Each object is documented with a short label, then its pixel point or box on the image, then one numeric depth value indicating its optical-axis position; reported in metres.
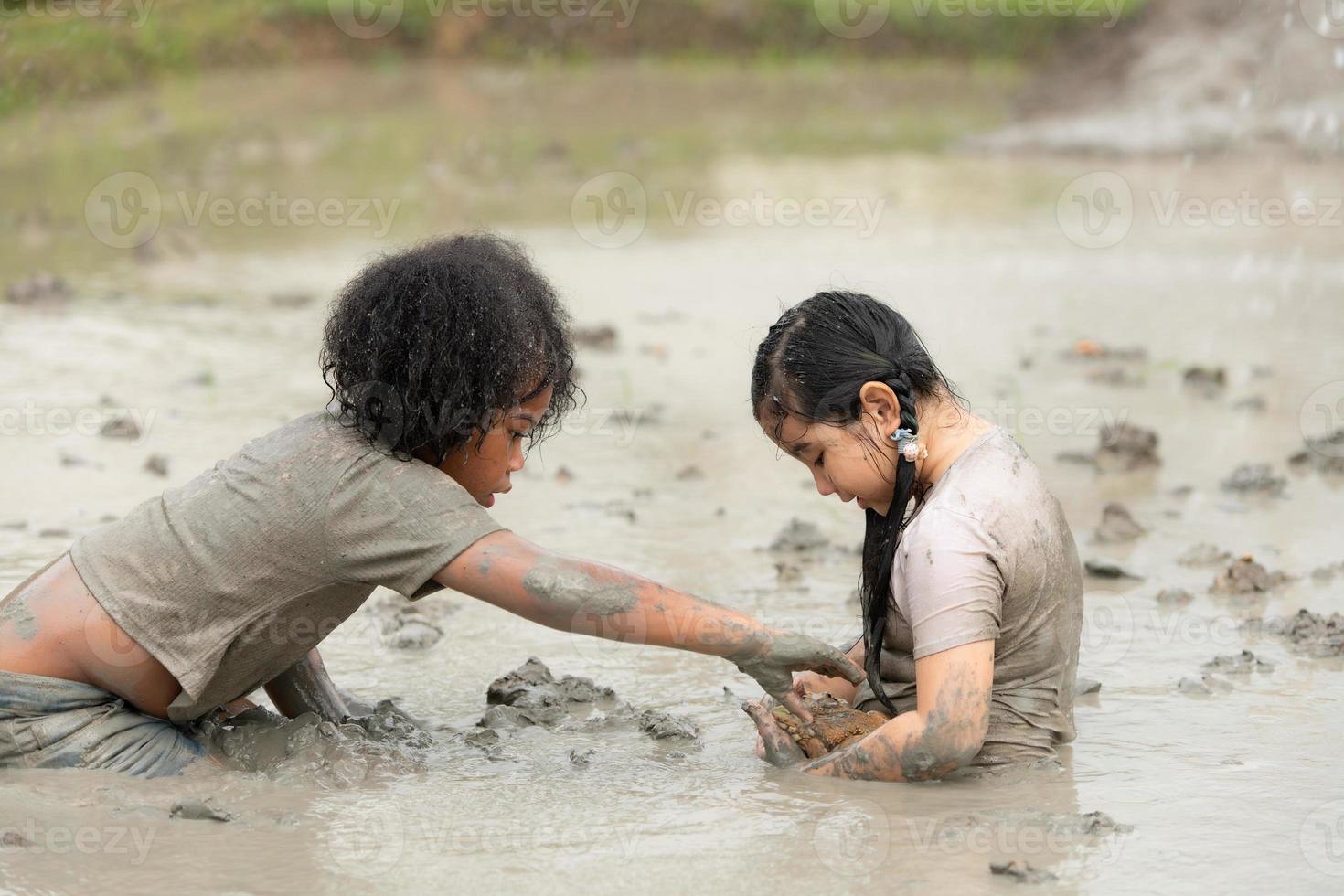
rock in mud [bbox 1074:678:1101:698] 7.34
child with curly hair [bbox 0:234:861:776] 5.77
